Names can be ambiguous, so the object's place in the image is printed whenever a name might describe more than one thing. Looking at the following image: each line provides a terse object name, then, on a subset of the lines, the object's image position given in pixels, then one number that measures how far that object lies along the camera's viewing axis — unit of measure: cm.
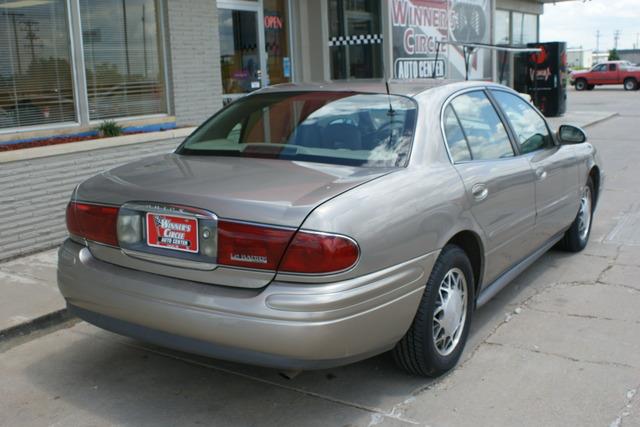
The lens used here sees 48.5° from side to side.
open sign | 1041
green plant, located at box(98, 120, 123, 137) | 738
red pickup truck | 3906
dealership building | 688
